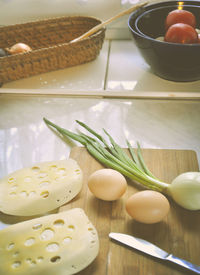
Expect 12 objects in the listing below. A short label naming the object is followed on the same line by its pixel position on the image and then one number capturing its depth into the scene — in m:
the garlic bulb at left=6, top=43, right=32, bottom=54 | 1.08
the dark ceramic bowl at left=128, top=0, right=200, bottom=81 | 0.89
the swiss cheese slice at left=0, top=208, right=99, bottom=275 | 0.57
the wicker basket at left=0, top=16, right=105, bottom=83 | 1.04
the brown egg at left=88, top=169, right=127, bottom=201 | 0.68
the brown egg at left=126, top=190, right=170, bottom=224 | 0.63
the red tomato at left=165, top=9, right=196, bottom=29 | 1.01
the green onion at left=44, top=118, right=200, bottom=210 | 0.66
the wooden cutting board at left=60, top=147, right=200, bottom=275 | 0.59
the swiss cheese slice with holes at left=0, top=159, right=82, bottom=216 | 0.68
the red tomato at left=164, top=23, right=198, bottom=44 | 0.94
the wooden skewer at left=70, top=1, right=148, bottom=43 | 1.10
